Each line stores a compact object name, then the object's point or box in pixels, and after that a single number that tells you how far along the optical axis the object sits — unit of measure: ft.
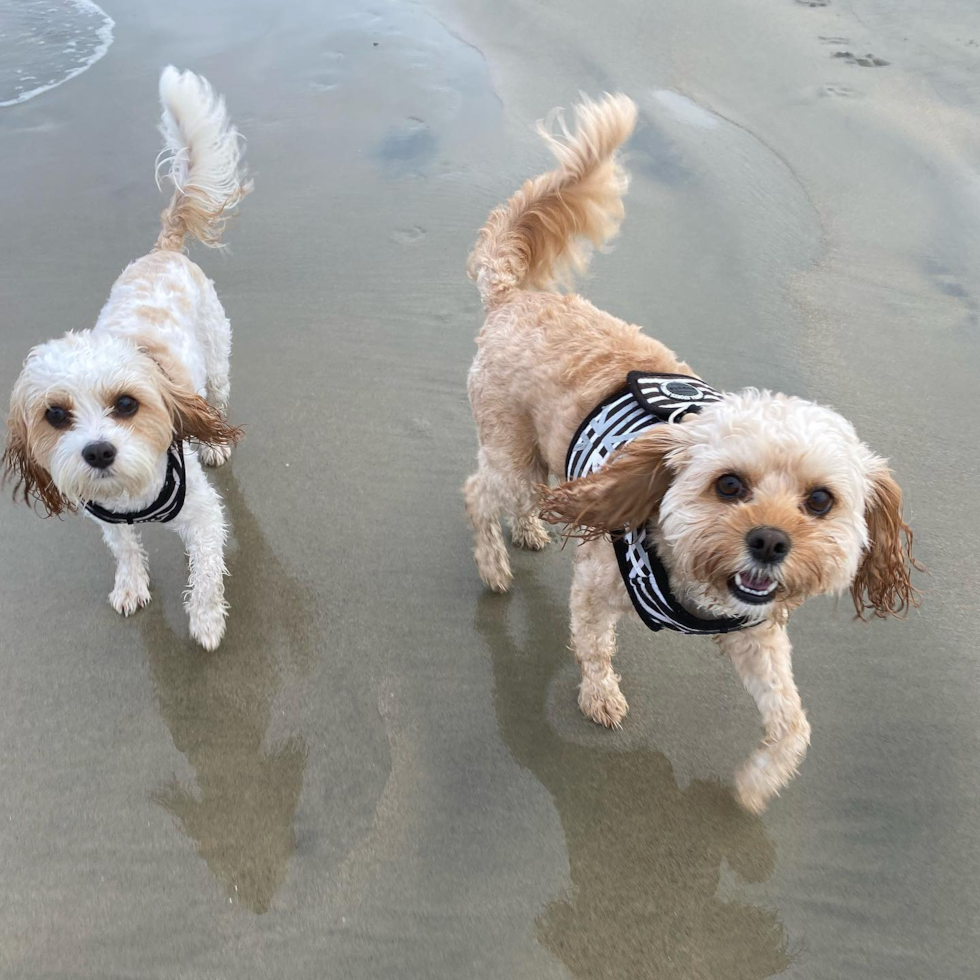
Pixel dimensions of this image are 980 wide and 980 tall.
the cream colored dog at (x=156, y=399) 2.61
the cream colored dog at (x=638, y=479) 2.10
